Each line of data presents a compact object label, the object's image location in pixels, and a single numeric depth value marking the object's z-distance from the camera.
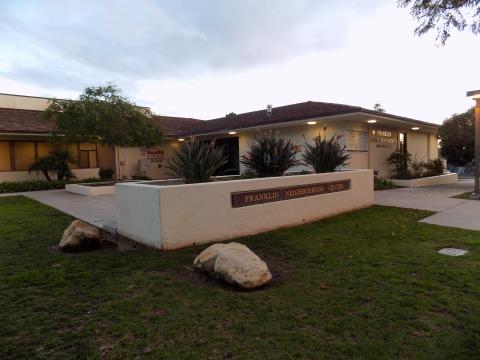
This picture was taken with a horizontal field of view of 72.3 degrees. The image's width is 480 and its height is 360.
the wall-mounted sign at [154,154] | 20.52
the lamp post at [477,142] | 10.14
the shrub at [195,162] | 5.98
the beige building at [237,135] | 13.36
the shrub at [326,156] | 8.23
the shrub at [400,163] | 15.15
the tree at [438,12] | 4.52
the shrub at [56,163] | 16.12
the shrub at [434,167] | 16.48
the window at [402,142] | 16.28
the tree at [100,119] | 12.45
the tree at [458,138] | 23.58
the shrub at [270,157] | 7.29
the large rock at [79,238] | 5.05
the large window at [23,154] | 16.73
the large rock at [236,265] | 3.53
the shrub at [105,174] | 18.67
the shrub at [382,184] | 13.31
